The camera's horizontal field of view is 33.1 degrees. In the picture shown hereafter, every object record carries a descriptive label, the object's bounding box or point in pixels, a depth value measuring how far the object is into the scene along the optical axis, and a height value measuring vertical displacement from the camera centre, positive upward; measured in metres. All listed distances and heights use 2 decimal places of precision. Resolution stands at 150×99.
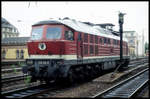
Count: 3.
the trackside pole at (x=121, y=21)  18.70 +1.81
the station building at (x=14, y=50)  55.53 -1.12
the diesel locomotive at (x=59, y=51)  12.30 -0.28
